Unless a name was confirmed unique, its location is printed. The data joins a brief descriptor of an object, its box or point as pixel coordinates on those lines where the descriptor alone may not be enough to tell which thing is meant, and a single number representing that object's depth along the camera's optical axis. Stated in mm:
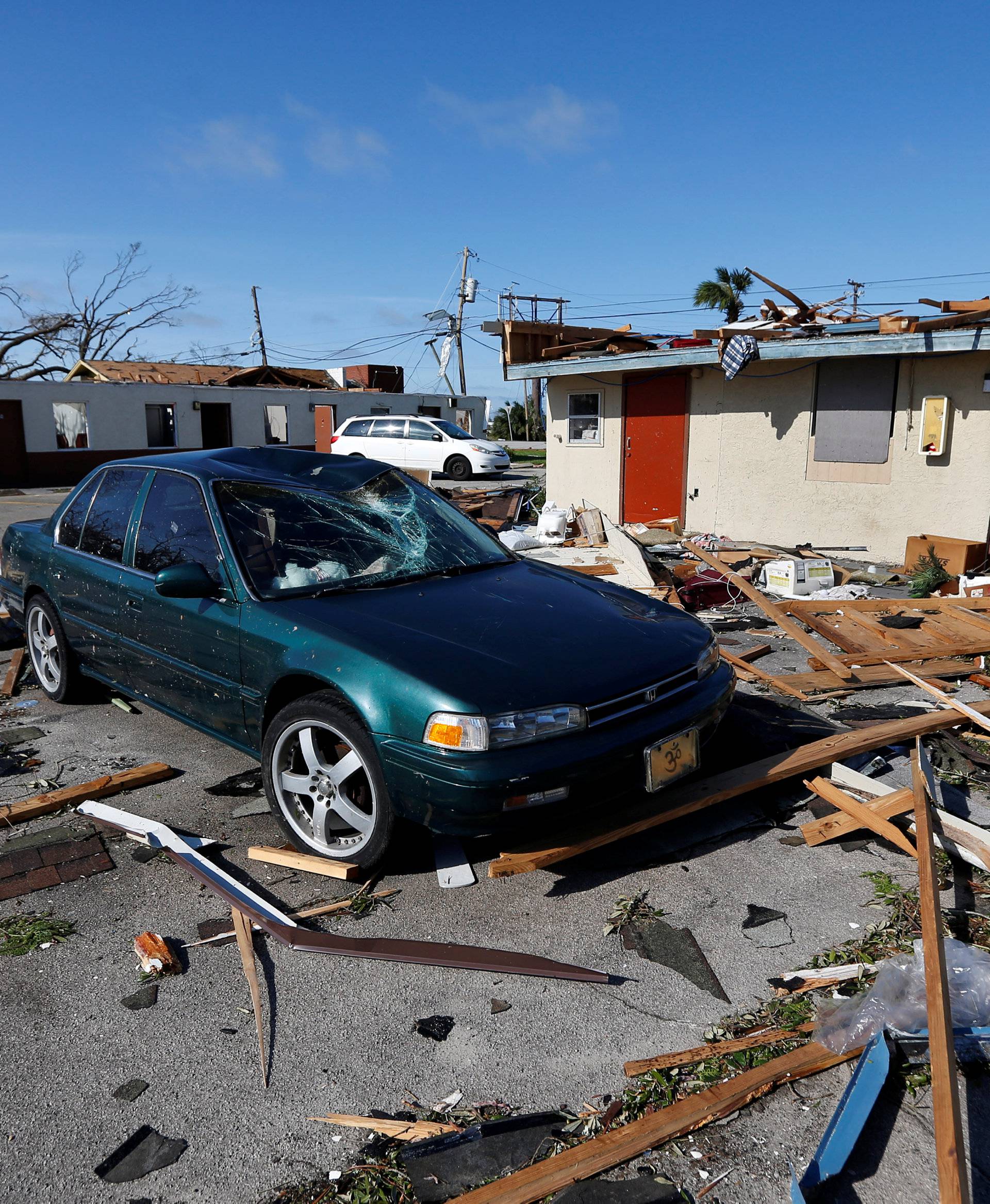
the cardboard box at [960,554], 10297
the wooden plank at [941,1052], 2057
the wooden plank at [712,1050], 2666
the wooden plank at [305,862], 3664
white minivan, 25953
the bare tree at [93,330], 49625
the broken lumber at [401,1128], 2434
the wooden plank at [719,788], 3557
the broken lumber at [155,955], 3180
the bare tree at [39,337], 47812
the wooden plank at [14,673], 6355
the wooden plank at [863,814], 3848
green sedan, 3365
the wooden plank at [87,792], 4340
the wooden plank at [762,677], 6141
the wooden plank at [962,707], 4867
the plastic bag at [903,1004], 2742
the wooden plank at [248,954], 2865
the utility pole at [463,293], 47250
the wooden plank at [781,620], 6410
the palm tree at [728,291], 34625
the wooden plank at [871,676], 6203
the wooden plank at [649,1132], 2229
